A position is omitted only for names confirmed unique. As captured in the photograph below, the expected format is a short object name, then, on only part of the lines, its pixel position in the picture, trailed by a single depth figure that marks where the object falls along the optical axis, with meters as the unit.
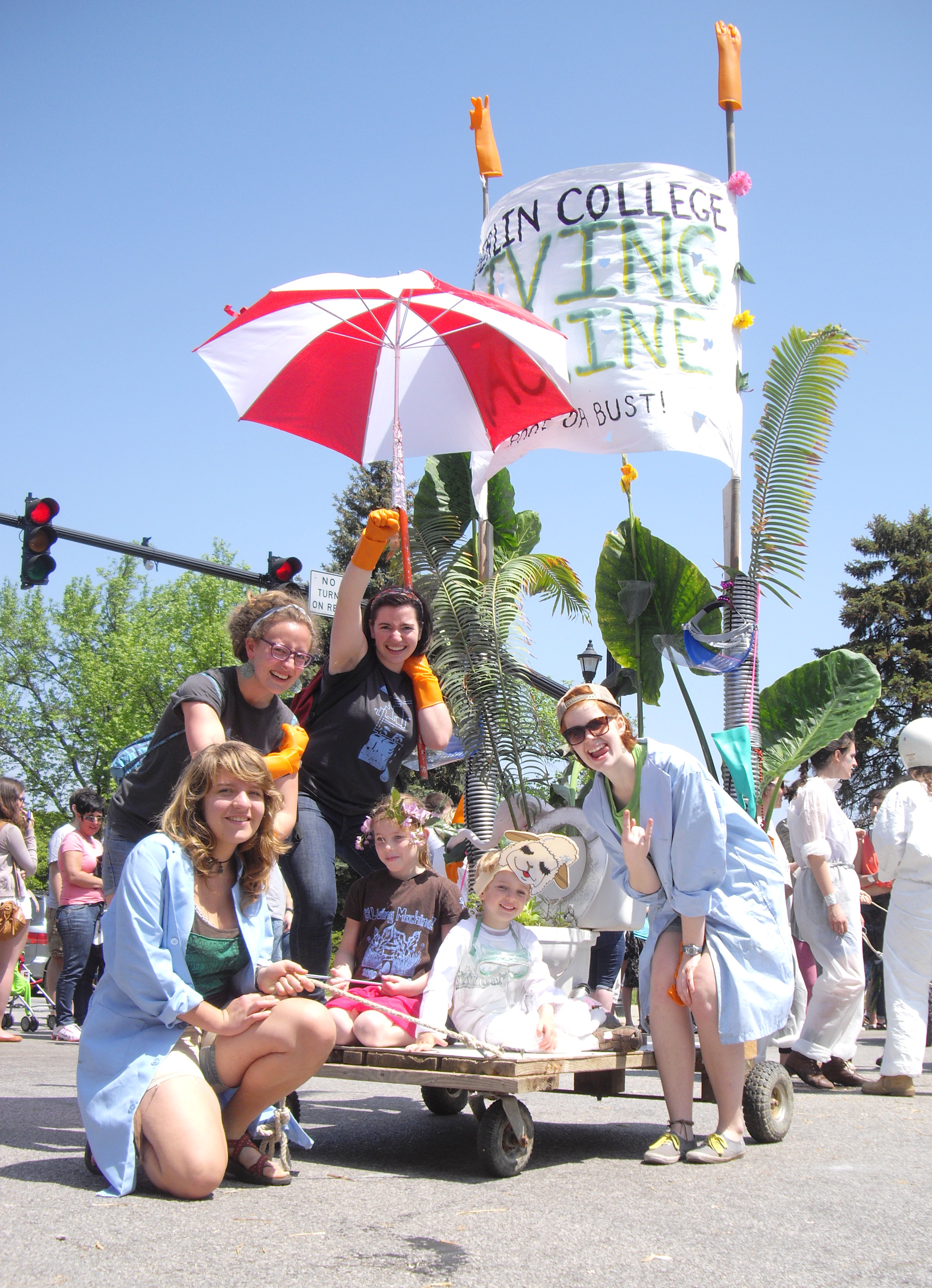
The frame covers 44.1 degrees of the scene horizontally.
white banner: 8.57
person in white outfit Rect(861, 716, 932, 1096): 6.18
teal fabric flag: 7.98
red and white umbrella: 6.38
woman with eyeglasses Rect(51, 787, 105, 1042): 9.09
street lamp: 13.88
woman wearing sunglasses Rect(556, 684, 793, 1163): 4.00
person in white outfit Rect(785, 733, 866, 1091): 6.46
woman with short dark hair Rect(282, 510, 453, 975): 4.46
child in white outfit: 4.20
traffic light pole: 12.23
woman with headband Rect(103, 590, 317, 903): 4.04
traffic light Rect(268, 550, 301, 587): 13.02
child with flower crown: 4.45
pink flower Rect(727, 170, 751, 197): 9.30
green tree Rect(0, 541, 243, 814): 40.47
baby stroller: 9.73
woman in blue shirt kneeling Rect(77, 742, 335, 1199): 3.05
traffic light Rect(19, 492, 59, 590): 12.05
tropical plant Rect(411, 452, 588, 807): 9.69
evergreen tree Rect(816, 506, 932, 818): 30.83
